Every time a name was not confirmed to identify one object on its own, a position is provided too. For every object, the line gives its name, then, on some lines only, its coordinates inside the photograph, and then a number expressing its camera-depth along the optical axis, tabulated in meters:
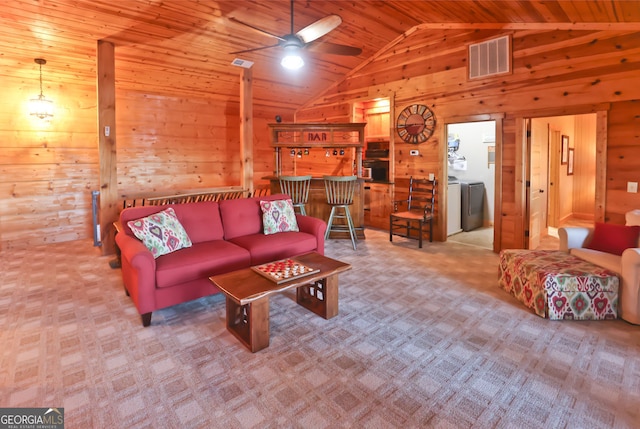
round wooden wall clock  5.61
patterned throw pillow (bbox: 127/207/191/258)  3.03
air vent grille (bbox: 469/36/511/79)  4.58
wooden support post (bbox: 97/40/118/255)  4.45
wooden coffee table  2.37
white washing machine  5.93
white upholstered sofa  2.71
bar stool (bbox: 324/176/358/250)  5.27
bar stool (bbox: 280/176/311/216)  5.39
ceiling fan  3.62
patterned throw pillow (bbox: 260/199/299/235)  3.90
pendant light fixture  5.06
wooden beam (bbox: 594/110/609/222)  3.91
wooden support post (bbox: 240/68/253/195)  5.71
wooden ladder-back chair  5.38
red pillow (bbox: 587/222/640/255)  3.06
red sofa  2.76
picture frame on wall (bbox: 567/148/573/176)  6.86
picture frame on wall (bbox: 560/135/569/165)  6.46
